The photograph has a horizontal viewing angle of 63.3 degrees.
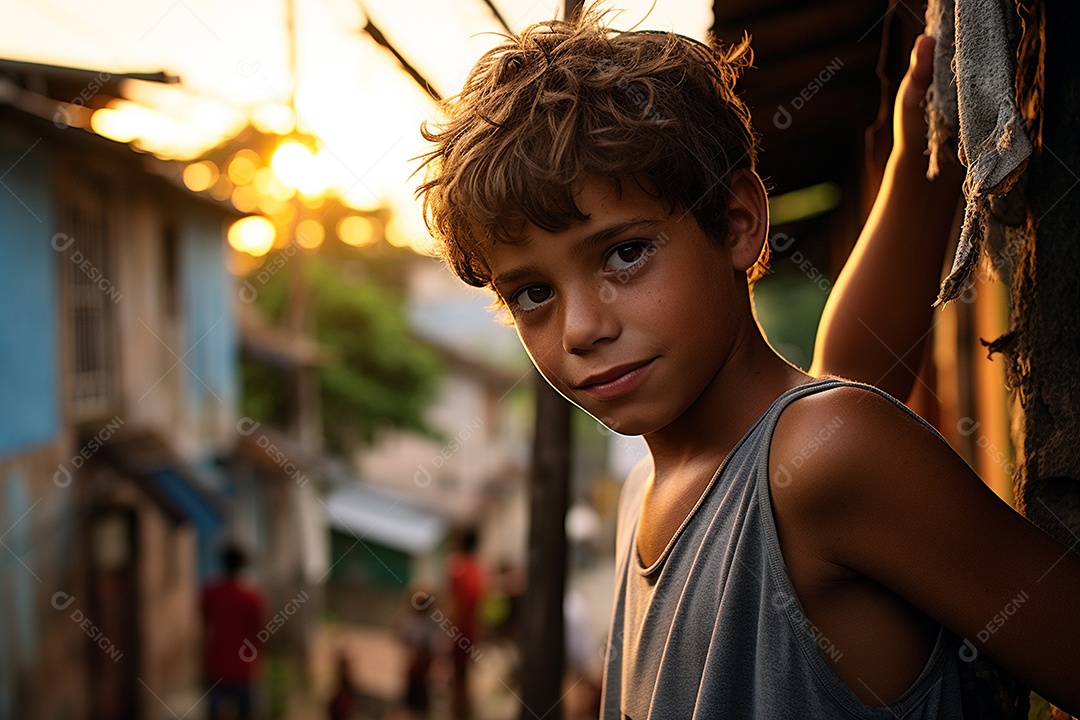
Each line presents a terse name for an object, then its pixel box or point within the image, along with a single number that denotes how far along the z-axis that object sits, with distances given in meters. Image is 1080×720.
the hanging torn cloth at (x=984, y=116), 0.97
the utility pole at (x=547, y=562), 2.54
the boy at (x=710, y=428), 0.96
